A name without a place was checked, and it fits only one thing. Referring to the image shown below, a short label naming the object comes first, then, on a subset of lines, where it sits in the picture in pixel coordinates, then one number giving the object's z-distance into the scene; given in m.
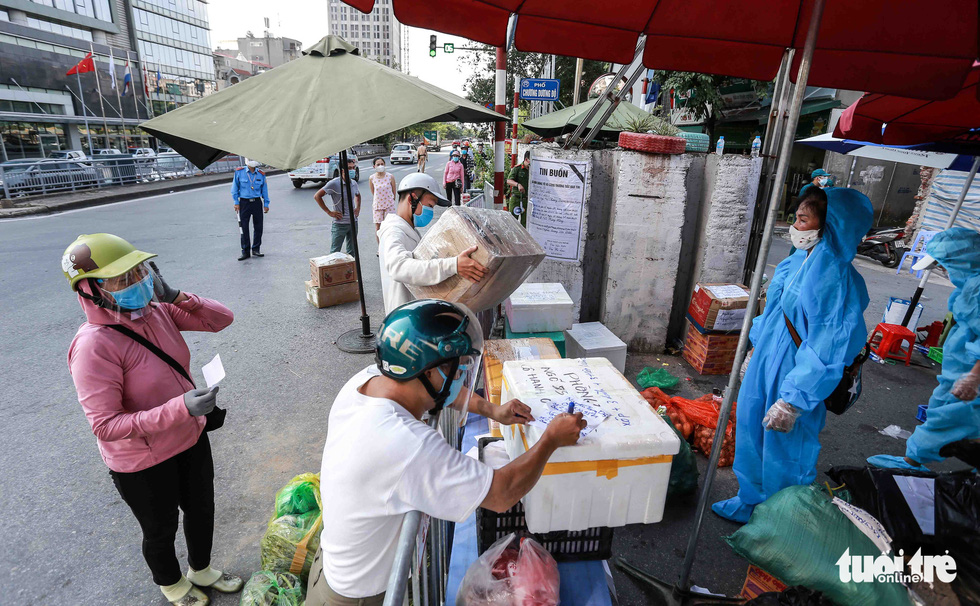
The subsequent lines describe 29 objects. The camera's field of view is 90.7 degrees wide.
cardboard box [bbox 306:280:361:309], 6.81
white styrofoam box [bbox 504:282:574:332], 4.18
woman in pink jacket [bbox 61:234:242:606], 2.02
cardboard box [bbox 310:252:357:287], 6.73
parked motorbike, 10.52
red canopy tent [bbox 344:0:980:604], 1.92
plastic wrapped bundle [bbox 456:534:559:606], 1.70
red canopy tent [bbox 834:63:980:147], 3.68
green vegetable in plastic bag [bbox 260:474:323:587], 2.40
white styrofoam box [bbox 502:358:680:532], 1.65
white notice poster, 5.29
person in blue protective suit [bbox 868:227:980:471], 3.45
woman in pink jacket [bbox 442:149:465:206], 15.02
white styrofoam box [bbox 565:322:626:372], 4.64
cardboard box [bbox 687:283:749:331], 4.94
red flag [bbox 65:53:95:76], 19.44
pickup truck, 20.31
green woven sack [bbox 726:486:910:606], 1.82
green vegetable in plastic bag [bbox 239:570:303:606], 2.23
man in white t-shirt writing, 1.38
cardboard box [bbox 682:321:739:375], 5.08
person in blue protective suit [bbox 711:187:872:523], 2.63
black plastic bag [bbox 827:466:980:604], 2.12
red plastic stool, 5.65
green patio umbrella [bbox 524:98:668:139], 9.62
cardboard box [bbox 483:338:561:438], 3.03
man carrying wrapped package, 2.71
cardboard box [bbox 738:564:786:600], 2.17
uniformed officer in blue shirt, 8.48
